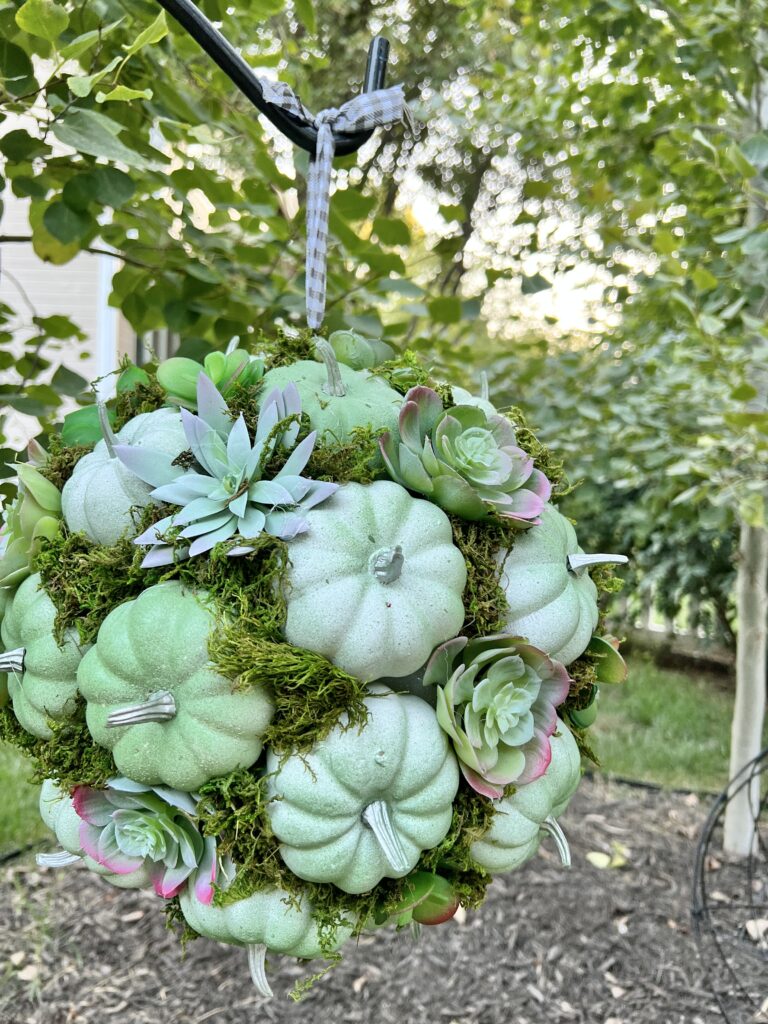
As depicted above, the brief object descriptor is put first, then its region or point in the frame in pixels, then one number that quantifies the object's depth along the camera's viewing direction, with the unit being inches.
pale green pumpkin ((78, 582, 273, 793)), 23.3
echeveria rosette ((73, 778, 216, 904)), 25.0
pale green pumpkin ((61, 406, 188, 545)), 26.4
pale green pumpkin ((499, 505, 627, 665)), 27.6
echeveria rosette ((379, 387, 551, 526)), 26.2
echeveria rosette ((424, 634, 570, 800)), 25.3
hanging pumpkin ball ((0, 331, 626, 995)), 23.7
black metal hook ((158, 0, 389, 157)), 29.0
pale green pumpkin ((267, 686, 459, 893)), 23.9
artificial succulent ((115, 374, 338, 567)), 23.7
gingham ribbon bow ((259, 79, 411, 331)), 28.9
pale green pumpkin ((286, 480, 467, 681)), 23.6
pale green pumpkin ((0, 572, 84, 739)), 26.7
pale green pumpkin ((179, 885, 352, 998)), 25.4
